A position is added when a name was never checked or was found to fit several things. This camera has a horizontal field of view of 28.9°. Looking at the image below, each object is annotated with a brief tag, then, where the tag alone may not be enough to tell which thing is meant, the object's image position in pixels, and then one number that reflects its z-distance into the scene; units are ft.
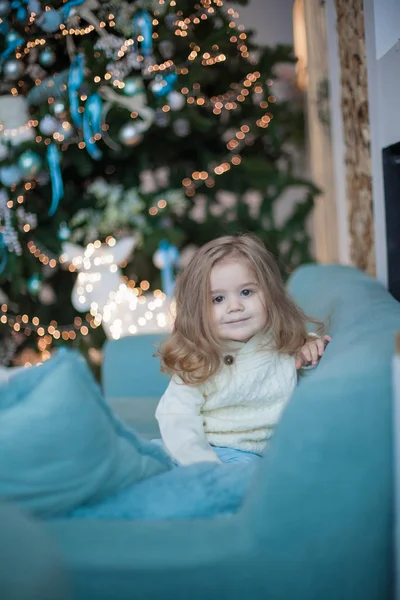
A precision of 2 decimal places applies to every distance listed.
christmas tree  11.39
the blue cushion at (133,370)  9.29
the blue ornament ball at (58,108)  11.24
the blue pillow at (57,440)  3.82
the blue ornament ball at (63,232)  12.17
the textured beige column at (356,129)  9.05
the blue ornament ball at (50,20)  11.05
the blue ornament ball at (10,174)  11.50
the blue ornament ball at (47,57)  11.61
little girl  6.05
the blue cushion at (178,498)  4.14
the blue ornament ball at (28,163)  11.43
